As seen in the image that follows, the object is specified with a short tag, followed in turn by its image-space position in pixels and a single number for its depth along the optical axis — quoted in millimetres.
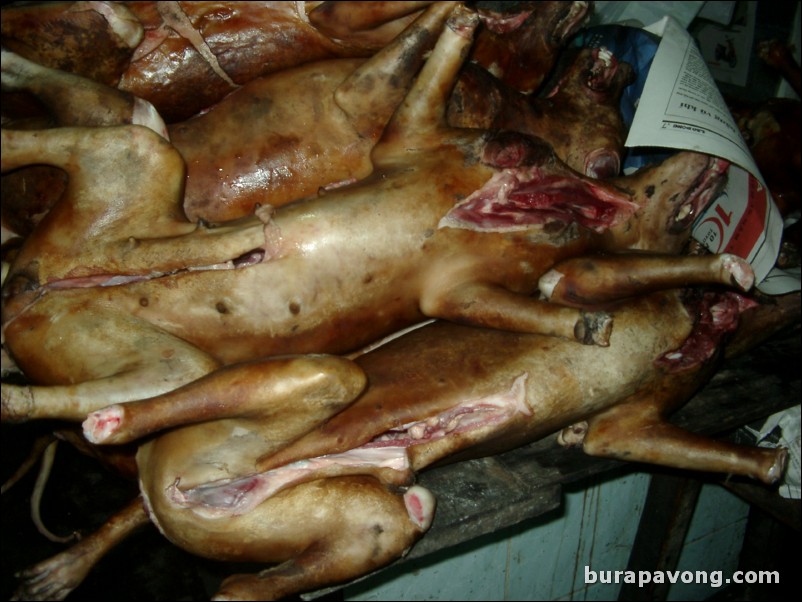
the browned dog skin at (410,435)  602
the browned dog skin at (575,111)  799
